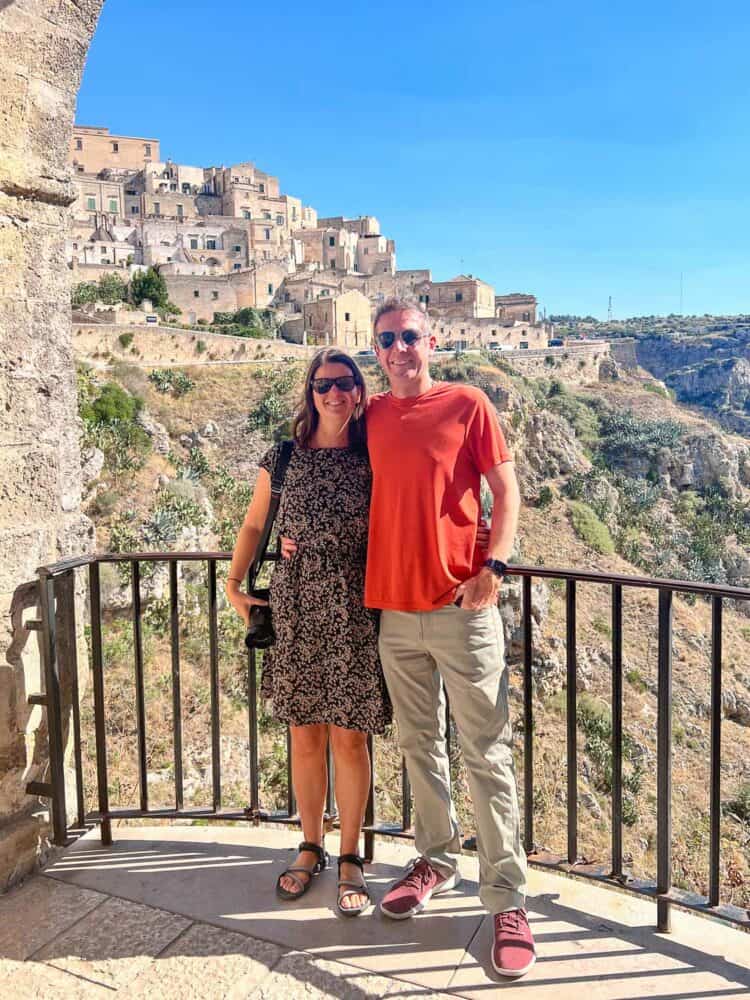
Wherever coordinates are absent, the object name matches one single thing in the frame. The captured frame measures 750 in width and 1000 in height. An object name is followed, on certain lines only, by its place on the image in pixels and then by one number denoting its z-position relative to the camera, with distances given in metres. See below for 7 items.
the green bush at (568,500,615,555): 29.19
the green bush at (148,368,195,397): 30.81
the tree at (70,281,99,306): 39.00
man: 2.13
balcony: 2.11
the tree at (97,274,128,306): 41.50
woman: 2.29
